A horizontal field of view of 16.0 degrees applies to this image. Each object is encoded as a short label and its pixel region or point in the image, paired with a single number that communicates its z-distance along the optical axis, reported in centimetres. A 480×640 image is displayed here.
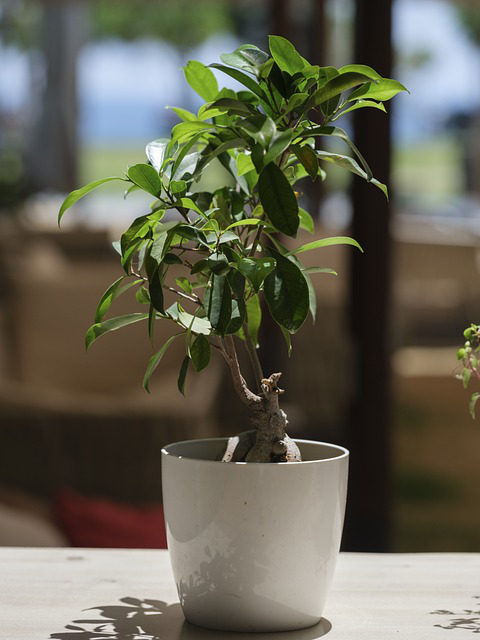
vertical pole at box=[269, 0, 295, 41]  658
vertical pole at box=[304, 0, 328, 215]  829
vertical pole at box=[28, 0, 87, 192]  1311
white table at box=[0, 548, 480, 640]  125
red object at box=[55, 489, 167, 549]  222
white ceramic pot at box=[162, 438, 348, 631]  121
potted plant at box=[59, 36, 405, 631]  117
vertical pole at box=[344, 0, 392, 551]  392
